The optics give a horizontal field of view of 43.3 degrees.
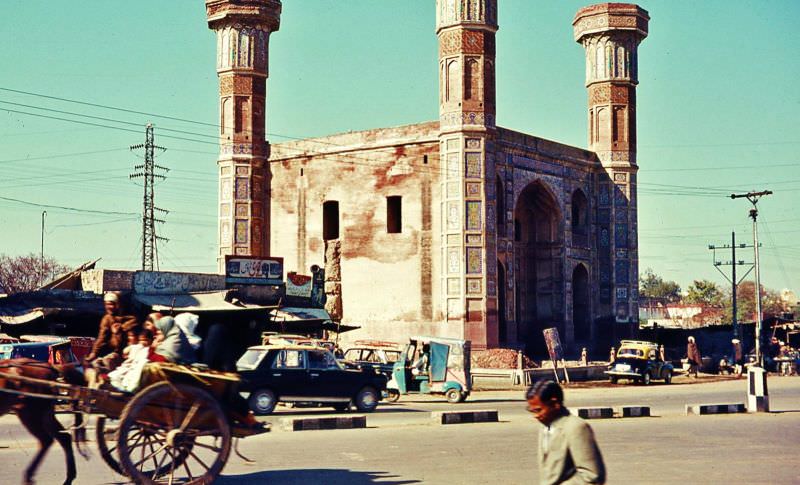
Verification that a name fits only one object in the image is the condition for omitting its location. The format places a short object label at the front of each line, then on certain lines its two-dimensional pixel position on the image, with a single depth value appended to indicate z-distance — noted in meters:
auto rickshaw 23.50
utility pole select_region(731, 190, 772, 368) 38.34
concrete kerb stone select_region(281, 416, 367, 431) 14.63
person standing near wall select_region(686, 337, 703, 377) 37.31
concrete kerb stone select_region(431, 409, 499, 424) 15.87
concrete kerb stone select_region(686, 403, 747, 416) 18.44
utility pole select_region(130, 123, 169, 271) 50.16
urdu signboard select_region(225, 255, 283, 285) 33.38
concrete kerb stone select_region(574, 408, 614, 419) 17.09
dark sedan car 17.80
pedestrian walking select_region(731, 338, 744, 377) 39.31
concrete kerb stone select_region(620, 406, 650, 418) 17.83
